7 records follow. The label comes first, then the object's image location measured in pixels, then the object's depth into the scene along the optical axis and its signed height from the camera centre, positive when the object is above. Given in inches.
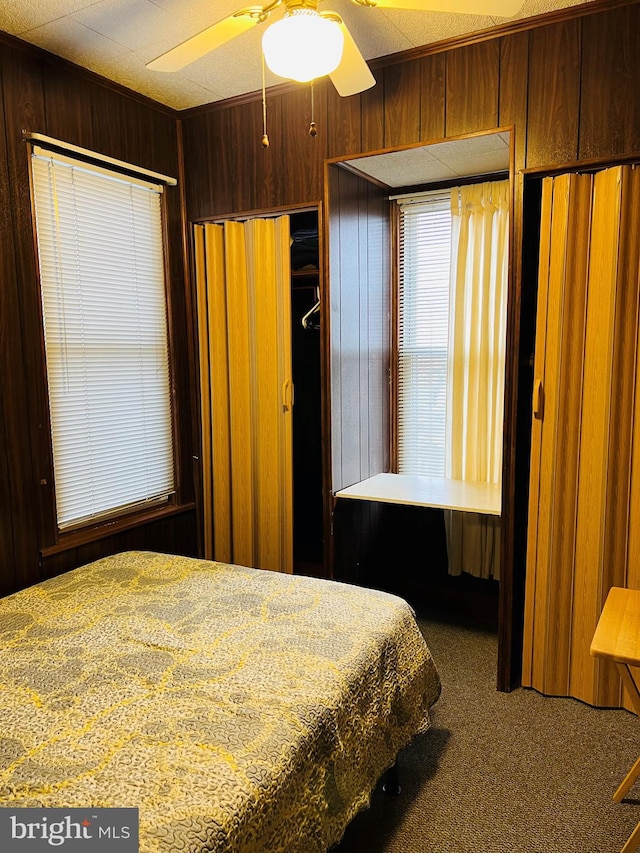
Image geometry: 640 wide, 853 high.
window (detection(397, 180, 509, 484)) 126.8 +3.0
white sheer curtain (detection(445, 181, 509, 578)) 125.9 -2.7
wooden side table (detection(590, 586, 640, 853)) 64.3 -32.5
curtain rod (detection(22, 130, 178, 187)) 97.0 +33.8
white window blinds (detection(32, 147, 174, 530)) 103.2 +2.6
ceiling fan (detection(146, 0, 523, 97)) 62.4 +32.7
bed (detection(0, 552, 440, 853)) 48.5 -34.4
